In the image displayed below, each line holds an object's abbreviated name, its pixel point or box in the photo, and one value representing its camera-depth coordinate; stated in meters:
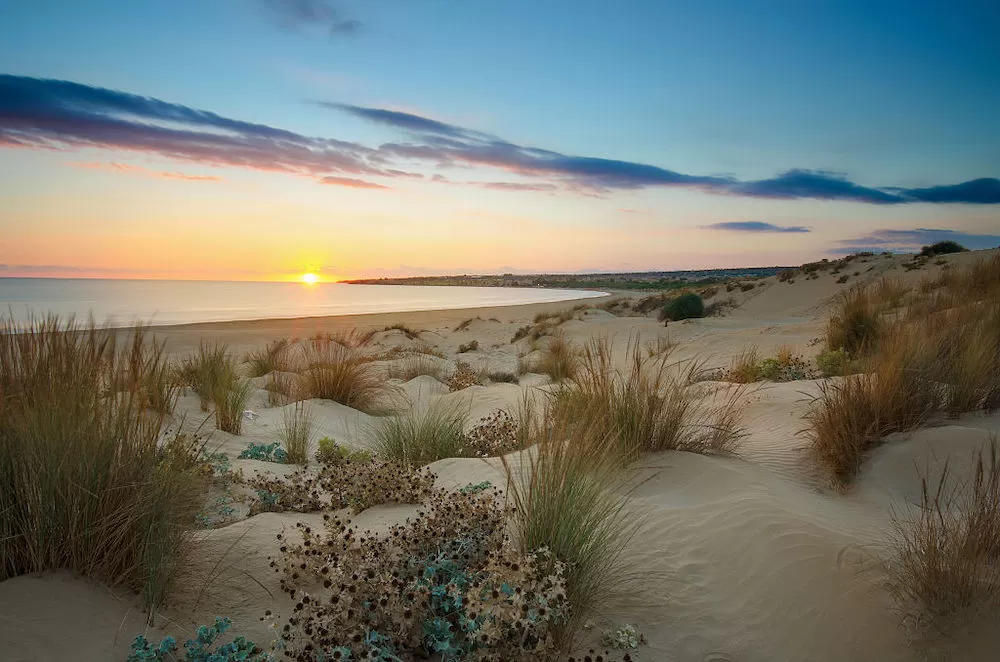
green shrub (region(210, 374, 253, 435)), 6.79
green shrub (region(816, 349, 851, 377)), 8.41
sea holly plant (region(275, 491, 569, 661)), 2.41
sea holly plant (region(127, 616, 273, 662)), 2.32
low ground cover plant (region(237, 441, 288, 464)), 5.82
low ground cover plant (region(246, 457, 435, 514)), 4.33
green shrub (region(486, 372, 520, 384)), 11.58
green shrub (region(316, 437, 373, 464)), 5.64
